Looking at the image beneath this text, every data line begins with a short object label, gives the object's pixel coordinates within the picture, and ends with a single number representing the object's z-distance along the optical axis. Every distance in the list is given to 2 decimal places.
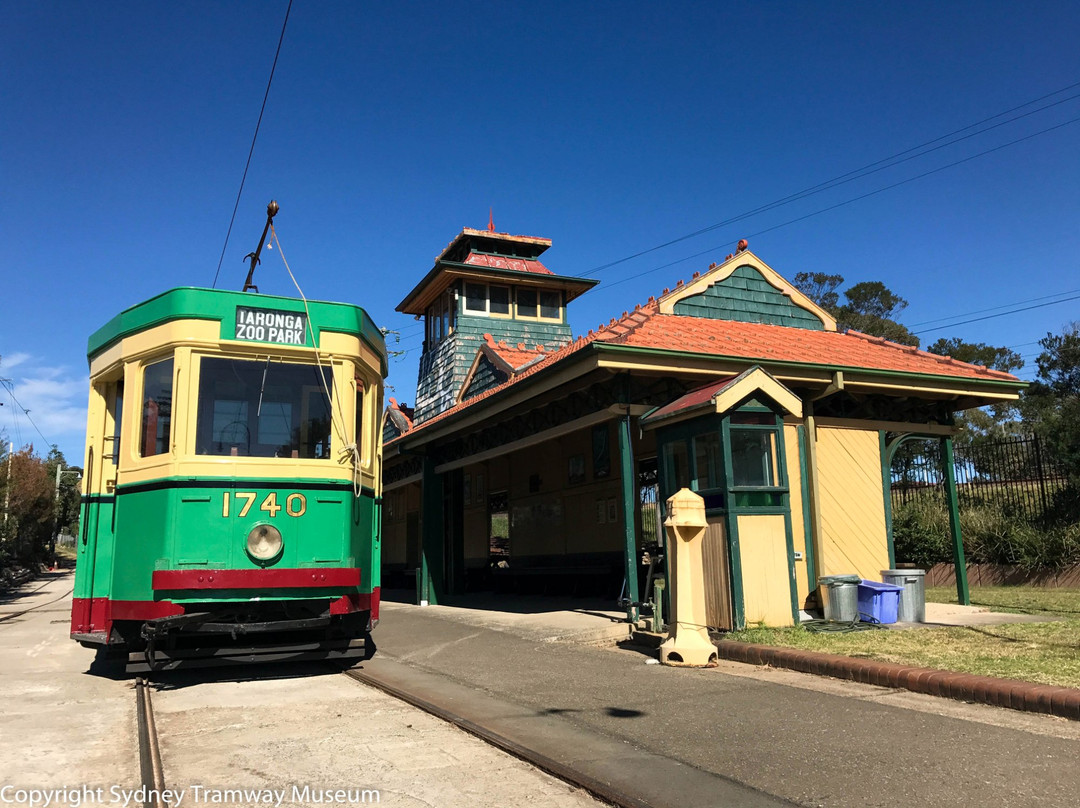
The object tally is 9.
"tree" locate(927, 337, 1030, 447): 45.09
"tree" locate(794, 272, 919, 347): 46.91
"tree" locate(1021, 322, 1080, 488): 38.09
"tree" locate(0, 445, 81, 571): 26.83
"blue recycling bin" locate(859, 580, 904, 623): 9.93
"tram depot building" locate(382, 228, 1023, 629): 9.38
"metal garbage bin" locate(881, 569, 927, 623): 10.22
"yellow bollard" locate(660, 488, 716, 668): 8.13
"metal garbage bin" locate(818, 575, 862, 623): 9.83
